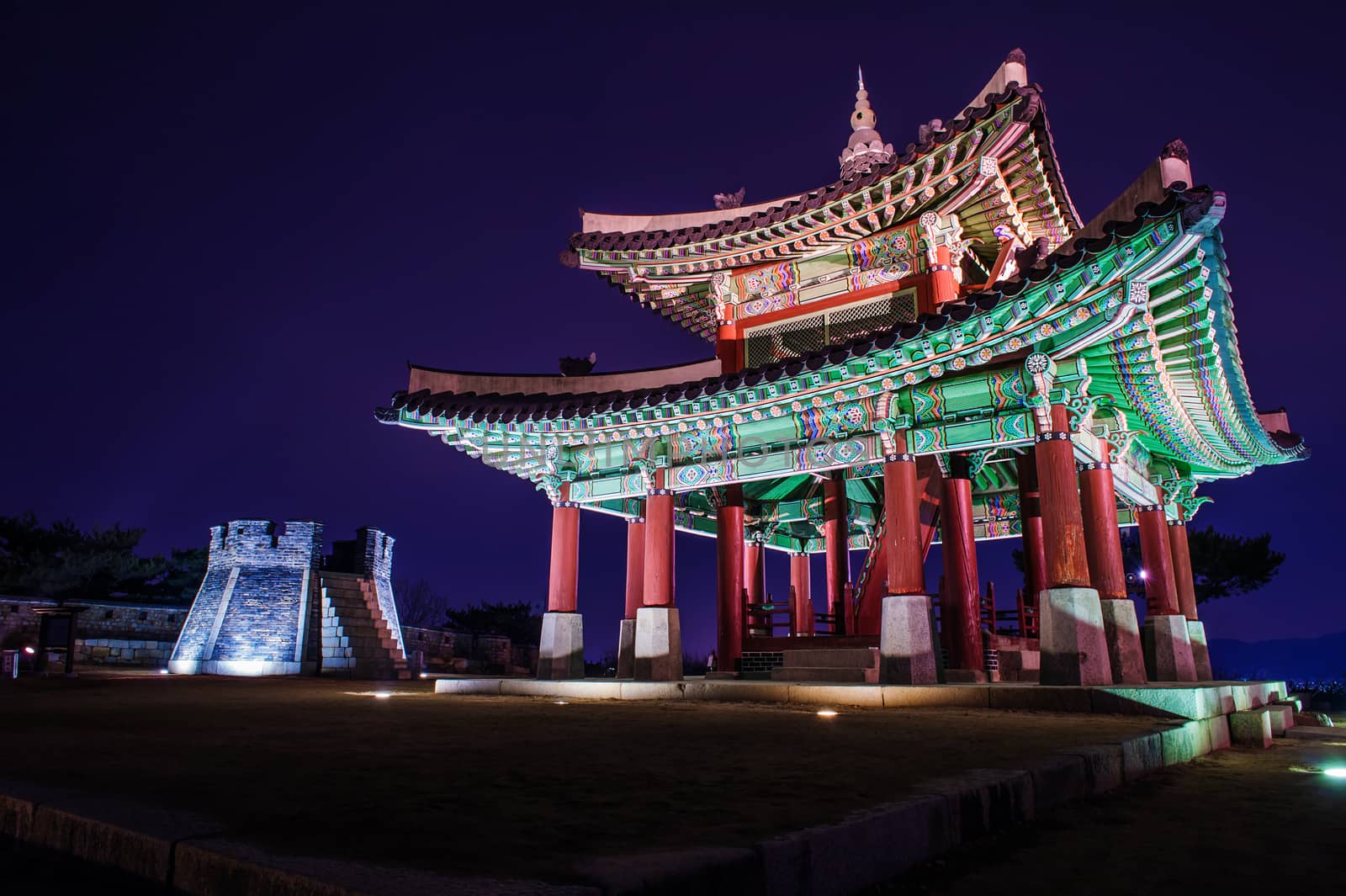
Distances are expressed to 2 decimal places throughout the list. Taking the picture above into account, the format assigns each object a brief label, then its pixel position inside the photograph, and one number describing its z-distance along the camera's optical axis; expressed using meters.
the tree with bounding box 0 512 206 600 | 31.14
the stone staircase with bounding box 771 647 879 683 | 12.97
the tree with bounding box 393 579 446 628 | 68.19
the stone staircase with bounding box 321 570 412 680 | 28.58
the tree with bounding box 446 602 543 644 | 43.91
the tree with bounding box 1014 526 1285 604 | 29.92
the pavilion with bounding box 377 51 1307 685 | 10.20
